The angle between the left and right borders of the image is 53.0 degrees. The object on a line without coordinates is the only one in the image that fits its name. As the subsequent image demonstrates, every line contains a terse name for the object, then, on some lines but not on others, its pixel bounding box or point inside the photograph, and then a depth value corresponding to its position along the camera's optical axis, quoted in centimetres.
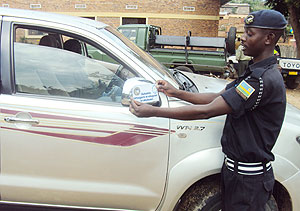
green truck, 975
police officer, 174
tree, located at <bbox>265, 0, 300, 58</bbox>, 1178
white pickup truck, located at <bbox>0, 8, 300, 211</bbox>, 221
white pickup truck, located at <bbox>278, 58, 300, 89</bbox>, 1044
